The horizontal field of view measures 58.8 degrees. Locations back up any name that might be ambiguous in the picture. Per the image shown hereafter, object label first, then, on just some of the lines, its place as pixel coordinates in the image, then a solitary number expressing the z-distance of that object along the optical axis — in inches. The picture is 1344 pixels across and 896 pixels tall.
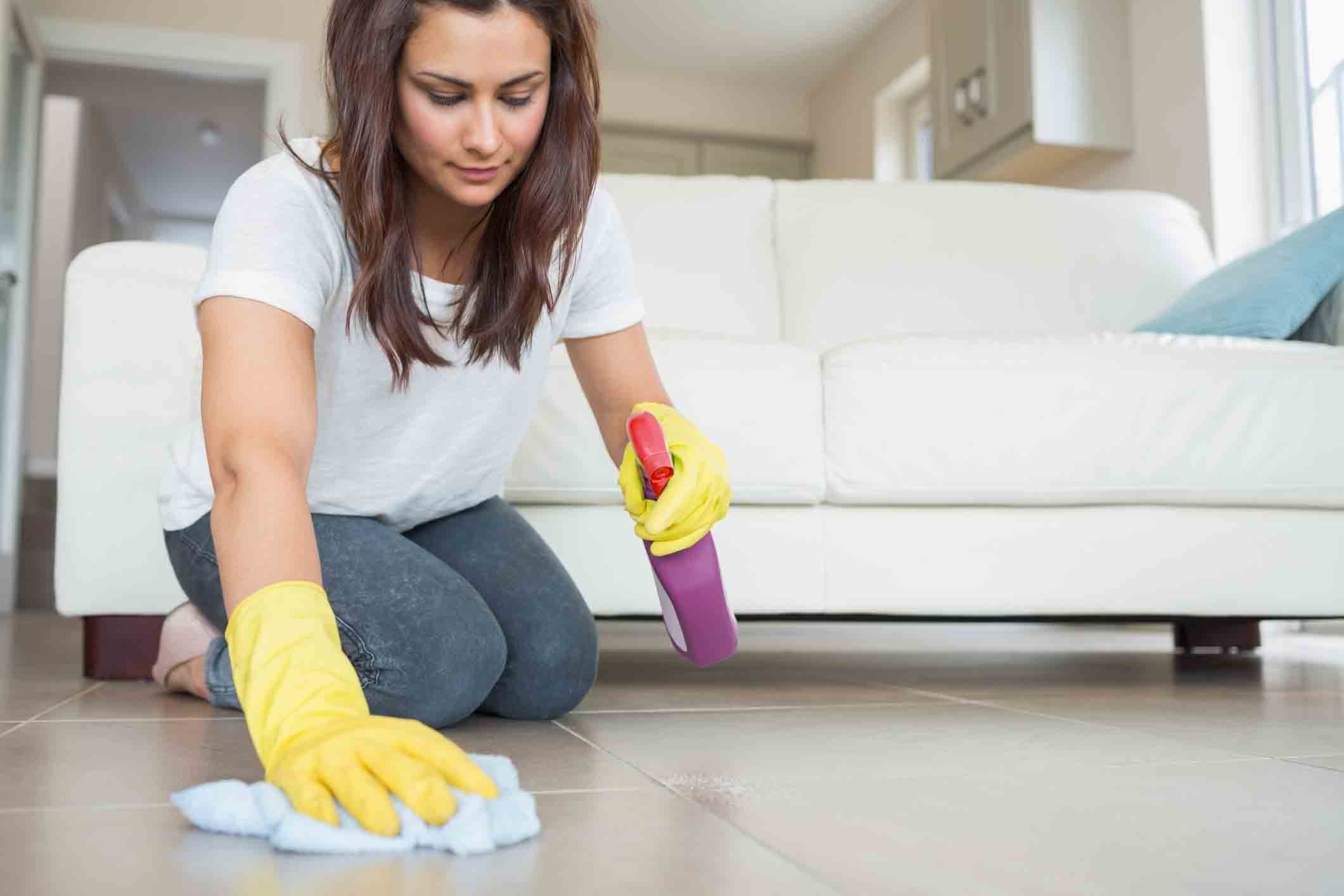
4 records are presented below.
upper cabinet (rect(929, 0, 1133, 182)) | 127.6
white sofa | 58.7
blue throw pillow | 68.2
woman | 29.1
